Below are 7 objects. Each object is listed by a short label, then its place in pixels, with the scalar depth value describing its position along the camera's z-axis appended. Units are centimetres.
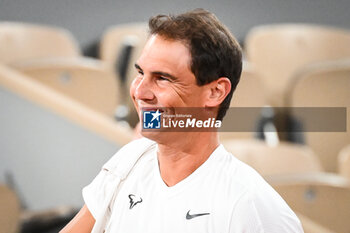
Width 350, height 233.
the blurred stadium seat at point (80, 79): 905
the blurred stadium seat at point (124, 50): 1093
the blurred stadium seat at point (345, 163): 770
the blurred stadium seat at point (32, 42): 1075
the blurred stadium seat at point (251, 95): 879
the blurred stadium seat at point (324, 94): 909
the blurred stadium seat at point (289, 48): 1200
